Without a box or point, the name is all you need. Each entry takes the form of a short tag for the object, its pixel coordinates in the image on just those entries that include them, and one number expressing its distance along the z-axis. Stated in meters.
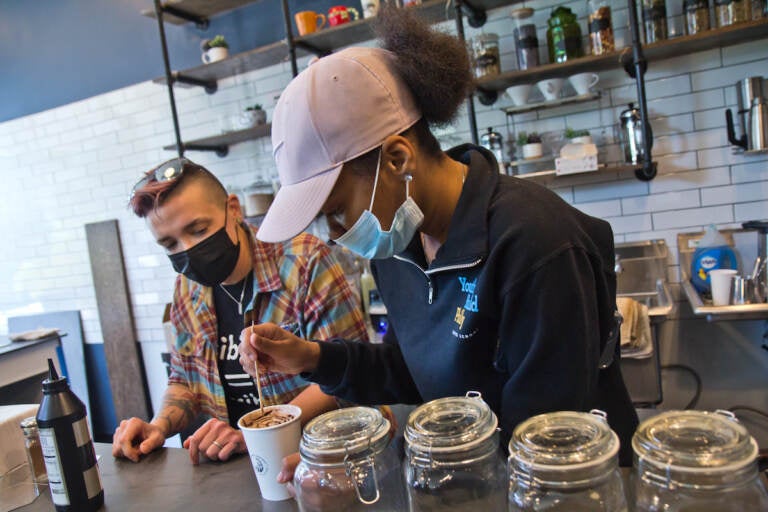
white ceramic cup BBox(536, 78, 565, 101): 3.23
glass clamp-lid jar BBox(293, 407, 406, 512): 0.82
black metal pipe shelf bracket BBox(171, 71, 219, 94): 4.17
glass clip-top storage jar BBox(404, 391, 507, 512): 0.73
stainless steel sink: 3.32
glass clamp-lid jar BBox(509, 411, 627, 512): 0.63
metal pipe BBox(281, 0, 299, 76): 3.60
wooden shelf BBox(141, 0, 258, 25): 4.11
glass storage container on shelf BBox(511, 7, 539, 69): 3.30
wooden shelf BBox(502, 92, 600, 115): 3.24
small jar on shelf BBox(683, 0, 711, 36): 2.93
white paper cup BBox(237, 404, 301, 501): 1.04
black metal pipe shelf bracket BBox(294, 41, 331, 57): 3.75
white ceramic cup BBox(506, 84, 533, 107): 3.30
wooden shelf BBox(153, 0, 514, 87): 3.43
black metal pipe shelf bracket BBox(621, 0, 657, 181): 2.93
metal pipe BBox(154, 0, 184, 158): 4.06
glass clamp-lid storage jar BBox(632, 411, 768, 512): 0.59
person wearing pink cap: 1.00
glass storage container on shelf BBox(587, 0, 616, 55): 3.12
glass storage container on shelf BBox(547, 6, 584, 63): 3.21
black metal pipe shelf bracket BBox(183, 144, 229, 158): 4.27
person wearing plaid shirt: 1.80
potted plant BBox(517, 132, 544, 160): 3.39
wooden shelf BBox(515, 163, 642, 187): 3.18
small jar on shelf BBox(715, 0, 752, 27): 2.83
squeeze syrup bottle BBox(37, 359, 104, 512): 1.18
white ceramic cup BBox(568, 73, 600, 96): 3.16
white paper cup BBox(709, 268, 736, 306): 2.69
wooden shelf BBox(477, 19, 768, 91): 2.83
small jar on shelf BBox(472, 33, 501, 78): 3.36
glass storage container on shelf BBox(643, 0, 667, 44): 3.01
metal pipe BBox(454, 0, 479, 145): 3.21
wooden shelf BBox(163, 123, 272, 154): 4.07
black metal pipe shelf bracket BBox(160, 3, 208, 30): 4.15
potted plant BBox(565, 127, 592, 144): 3.28
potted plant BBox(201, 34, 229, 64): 4.08
